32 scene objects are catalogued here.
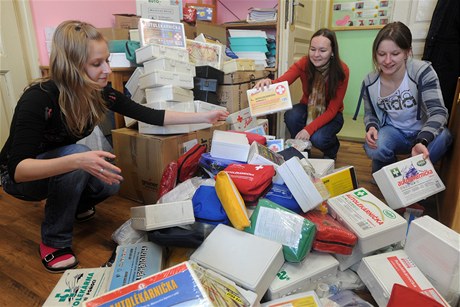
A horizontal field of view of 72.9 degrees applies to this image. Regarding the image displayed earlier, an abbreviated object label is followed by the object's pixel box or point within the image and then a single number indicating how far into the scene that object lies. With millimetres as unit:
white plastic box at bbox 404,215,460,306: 854
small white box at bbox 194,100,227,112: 1771
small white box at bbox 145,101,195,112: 1652
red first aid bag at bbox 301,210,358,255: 1016
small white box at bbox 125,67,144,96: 1822
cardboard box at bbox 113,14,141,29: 2211
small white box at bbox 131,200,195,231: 1104
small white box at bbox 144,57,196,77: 1701
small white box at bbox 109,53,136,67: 1954
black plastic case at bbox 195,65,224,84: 2020
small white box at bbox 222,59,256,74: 2166
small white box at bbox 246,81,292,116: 1776
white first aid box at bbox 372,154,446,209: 1211
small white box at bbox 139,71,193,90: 1666
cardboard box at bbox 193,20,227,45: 2496
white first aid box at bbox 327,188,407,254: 1028
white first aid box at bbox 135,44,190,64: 1710
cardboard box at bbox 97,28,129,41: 2104
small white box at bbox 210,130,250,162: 1393
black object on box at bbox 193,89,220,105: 2051
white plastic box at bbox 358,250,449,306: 891
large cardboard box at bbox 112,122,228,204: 1560
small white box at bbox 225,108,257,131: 2002
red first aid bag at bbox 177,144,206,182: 1484
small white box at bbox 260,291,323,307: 886
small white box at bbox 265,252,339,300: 946
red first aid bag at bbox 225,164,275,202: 1171
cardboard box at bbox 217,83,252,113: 2158
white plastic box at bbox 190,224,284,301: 903
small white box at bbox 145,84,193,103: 1669
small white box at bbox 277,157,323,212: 1129
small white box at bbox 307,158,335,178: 1478
